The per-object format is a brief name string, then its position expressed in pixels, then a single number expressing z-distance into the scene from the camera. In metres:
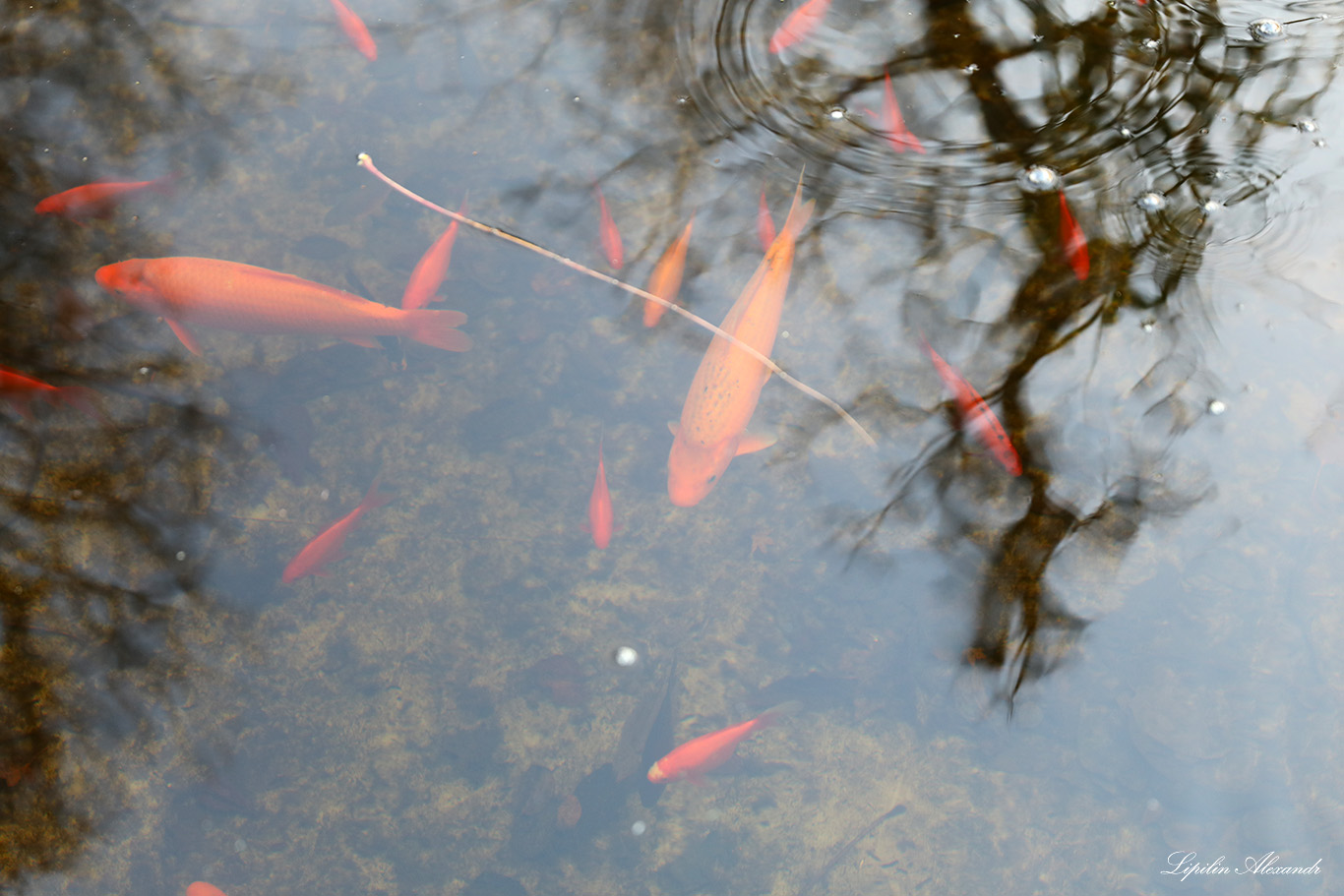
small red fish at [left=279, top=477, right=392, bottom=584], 3.16
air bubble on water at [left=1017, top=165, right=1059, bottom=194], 3.37
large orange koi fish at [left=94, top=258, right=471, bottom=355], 3.32
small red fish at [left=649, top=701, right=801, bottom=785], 3.08
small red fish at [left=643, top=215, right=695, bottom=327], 3.47
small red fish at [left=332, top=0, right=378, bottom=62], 4.23
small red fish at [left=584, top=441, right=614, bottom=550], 3.36
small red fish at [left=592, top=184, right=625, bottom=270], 3.54
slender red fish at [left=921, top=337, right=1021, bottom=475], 3.03
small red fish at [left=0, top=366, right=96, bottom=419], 3.26
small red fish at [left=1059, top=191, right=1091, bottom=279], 3.26
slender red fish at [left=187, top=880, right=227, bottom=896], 2.75
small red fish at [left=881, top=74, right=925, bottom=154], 3.51
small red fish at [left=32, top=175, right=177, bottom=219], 3.62
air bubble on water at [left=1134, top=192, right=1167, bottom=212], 3.28
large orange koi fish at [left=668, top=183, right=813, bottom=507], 3.19
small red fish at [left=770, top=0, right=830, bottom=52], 3.70
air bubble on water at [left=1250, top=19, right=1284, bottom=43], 3.62
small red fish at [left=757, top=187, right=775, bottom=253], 3.47
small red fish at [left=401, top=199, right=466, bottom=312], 3.59
